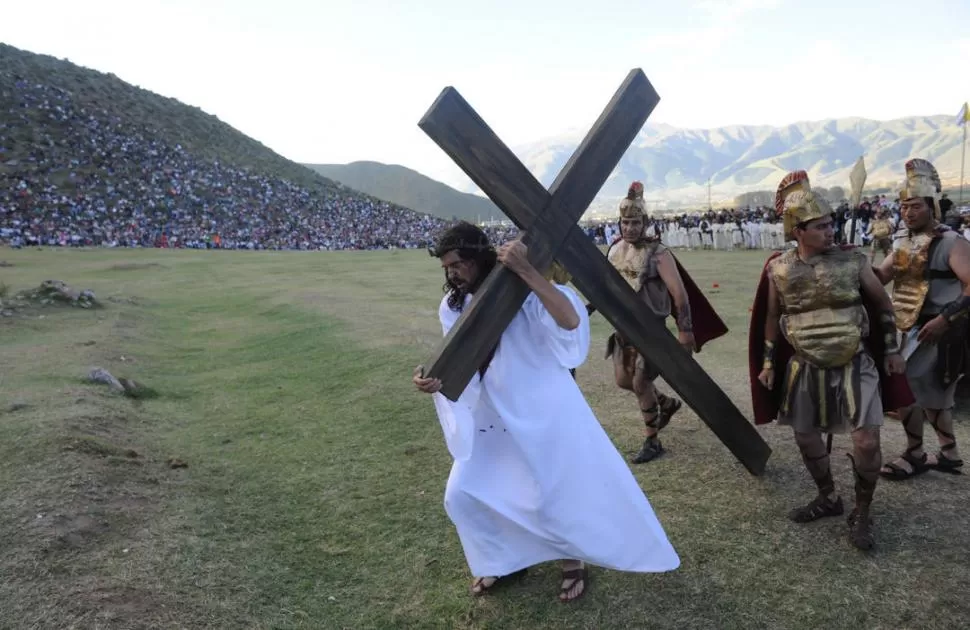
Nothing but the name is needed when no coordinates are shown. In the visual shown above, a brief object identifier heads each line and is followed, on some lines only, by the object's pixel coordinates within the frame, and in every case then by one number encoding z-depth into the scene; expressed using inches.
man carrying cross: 108.4
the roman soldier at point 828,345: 129.8
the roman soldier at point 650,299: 184.9
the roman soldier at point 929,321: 164.4
